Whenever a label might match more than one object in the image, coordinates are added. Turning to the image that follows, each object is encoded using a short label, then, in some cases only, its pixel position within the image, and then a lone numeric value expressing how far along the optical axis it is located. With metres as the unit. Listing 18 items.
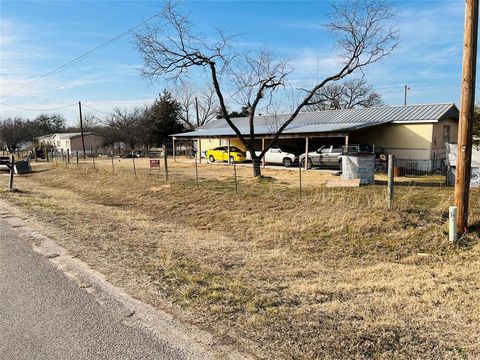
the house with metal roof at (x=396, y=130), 24.92
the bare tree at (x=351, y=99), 69.96
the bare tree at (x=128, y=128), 65.31
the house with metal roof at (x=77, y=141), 71.44
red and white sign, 24.89
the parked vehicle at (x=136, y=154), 55.00
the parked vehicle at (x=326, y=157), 24.81
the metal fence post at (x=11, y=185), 17.75
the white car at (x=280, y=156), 29.26
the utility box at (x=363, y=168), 16.47
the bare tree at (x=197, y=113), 72.67
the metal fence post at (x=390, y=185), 9.72
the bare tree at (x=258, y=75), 19.08
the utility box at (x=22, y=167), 30.22
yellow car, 33.88
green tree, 63.38
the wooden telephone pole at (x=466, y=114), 7.32
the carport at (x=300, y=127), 25.48
